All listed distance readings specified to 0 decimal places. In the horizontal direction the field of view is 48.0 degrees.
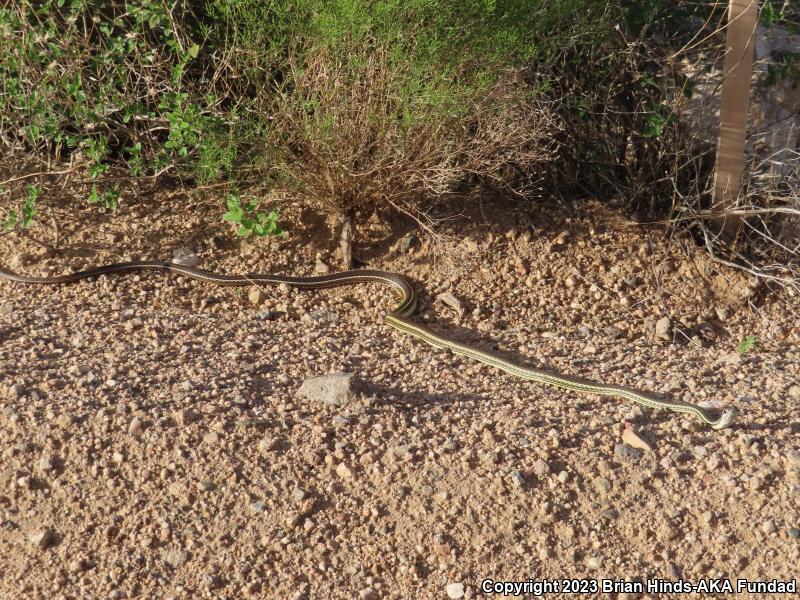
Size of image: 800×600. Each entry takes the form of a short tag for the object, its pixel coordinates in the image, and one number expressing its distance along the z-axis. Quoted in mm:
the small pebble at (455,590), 4052
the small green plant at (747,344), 6207
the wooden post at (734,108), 6363
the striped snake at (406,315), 5359
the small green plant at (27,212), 6172
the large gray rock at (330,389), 5078
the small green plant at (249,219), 6078
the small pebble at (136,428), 4691
